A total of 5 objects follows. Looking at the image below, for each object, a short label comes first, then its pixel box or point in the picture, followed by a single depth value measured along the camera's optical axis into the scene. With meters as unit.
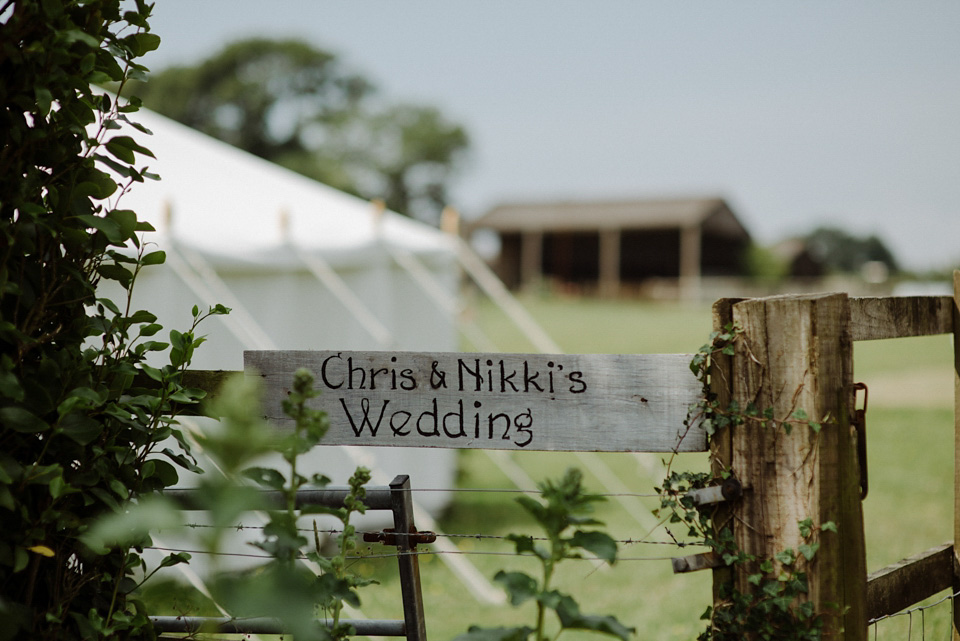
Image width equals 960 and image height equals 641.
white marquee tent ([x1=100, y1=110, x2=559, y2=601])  9.69
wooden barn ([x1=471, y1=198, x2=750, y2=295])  68.67
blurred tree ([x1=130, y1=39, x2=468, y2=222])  106.37
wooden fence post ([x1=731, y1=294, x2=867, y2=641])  6.29
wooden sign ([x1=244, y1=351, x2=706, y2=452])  6.39
